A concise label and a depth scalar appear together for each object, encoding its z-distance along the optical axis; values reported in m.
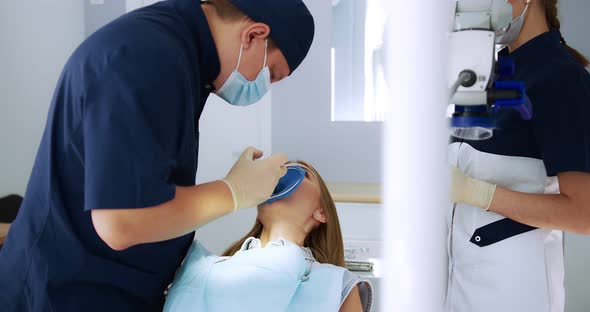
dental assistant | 1.31
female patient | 1.50
